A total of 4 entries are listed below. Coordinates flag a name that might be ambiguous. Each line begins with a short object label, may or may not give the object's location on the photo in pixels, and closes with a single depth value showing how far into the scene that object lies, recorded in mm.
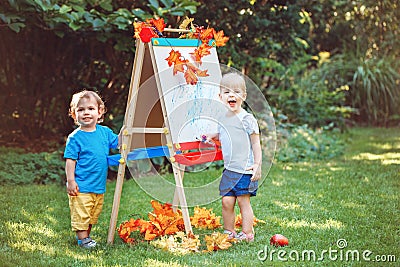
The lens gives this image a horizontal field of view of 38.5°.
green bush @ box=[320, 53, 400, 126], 10856
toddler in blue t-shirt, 3736
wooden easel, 3725
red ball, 3643
